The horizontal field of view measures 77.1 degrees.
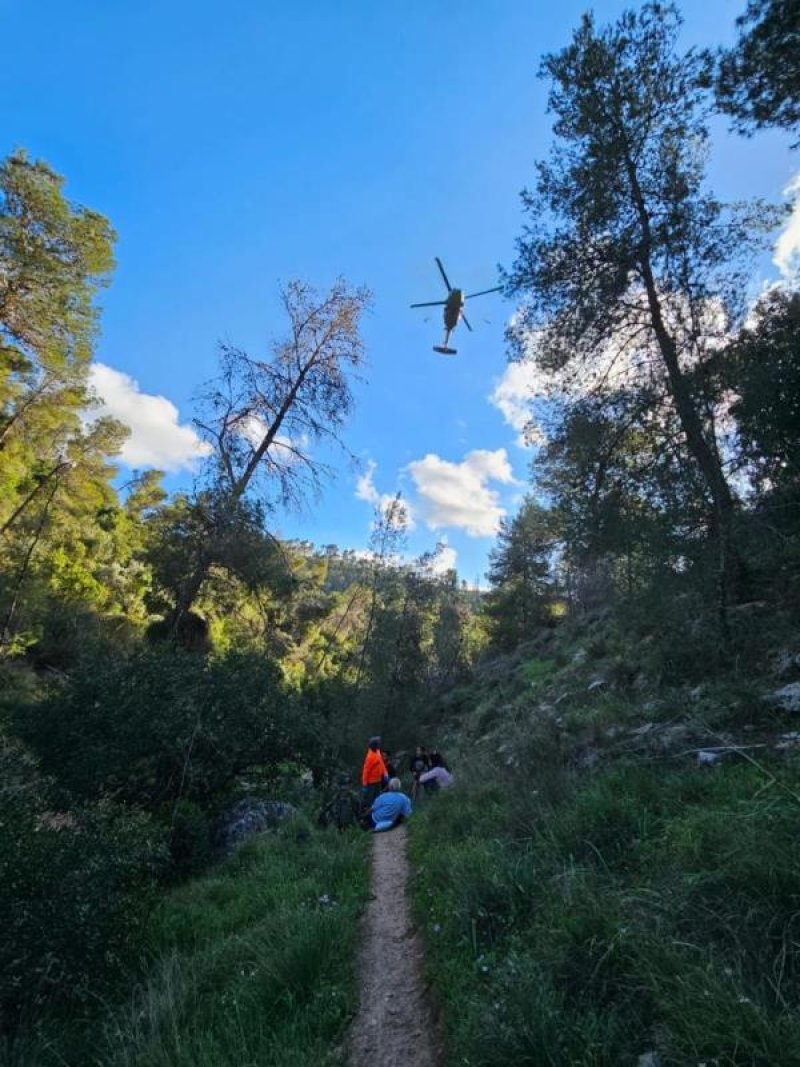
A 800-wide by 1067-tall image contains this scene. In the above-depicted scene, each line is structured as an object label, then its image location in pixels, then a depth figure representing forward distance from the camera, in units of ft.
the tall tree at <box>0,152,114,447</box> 51.24
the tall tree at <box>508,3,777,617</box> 29.94
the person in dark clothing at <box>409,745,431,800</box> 39.01
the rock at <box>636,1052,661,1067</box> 7.03
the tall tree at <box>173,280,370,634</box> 38.24
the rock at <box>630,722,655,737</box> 20.68
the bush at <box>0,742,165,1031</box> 12.82
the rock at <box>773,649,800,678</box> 20.57
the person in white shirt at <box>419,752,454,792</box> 34.32
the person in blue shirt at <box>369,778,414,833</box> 28.73
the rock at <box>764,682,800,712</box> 17.49
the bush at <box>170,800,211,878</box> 26.81
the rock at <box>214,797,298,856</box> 29.17
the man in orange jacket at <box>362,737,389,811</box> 33.14
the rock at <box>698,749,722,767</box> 15.90
